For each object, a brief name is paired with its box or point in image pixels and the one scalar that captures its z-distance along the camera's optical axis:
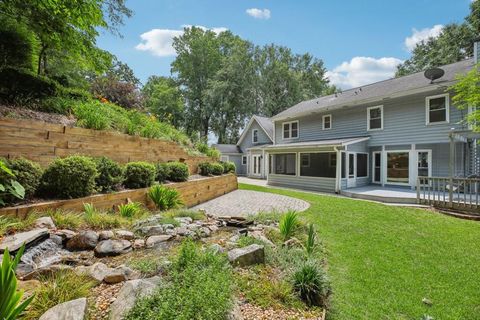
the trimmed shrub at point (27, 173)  3.89
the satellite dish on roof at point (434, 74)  11.32
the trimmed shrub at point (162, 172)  7.65
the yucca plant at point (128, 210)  5.09
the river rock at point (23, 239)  2.77
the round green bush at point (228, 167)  12.66
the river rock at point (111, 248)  3.33
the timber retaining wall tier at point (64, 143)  4.63
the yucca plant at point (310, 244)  3.80
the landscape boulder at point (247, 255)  3.10
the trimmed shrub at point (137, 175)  6.32
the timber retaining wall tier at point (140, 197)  3.85
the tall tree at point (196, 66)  33.69
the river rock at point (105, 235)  3.70
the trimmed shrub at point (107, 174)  5.41
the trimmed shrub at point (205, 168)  10.66
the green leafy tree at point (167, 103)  28.94
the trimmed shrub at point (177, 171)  8.03
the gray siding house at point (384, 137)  11.09
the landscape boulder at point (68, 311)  1.76
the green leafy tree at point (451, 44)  20.58
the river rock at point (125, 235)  3.87
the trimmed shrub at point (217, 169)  11.01
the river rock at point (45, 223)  3.59
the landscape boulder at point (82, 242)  3.47
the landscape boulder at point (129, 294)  1.94
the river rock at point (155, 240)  3.79
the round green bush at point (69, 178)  4.45
